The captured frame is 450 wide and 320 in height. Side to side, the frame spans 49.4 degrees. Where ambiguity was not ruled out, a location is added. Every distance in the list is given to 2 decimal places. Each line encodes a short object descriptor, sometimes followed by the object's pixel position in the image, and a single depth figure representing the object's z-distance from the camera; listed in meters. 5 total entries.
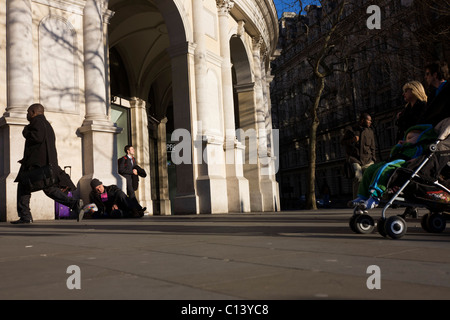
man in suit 12.22
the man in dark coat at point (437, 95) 4.65
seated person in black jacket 10.41
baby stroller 4.42
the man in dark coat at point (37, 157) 8.17
